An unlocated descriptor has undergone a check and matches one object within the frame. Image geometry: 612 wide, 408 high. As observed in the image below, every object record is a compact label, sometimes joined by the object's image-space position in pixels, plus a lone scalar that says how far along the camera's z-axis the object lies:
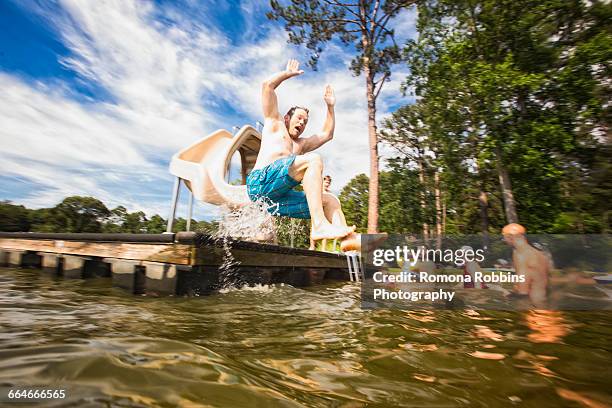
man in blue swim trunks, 2.85
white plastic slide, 4.61
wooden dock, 2.58
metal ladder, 6.17
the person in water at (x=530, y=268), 2.31
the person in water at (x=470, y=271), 2.32
